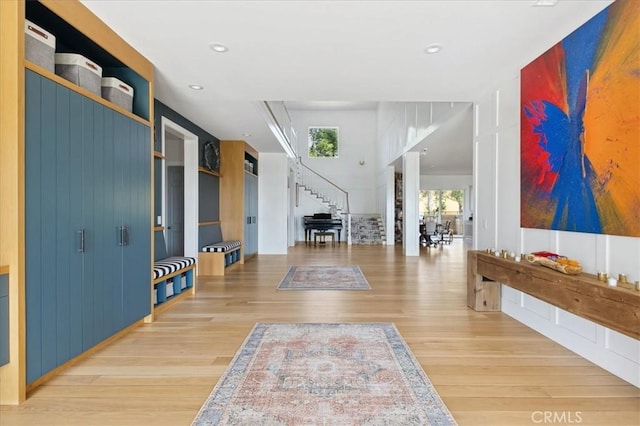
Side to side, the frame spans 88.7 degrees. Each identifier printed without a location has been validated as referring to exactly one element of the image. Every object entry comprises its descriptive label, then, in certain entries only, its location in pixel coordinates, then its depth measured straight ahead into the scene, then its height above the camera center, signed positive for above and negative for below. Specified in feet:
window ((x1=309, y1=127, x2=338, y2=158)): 45.93 +10.08
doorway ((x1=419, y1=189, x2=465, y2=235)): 48.62 +0.97
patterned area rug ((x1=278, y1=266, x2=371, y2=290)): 16.48 -3.71
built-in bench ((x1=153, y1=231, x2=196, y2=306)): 12.67 -2.52
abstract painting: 7.11 +2.14
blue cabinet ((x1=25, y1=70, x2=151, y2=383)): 6.82 -0.25
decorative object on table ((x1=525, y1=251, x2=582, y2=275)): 7.96 -1.30
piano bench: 37.67 -2.65
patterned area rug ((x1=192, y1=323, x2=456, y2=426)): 6.08 -3.78
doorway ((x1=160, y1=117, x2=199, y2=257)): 18.58 +1.36
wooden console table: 6.23 -1.92
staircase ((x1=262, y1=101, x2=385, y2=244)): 38.50 +1.70
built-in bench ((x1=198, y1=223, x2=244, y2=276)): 19.65 -2.78
